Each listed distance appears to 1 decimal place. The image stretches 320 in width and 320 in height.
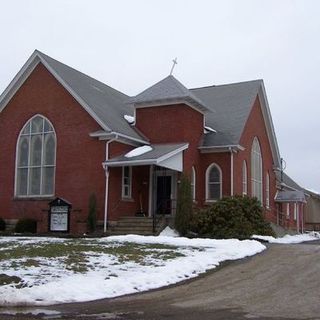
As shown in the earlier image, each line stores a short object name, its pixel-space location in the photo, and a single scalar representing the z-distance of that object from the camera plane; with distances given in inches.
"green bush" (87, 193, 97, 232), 818.1
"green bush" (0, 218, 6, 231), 897.0
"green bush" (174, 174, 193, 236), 760.7
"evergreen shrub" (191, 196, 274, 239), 738.6
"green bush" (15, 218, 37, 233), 861.2
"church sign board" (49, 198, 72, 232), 849.5
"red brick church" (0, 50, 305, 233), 860.2
